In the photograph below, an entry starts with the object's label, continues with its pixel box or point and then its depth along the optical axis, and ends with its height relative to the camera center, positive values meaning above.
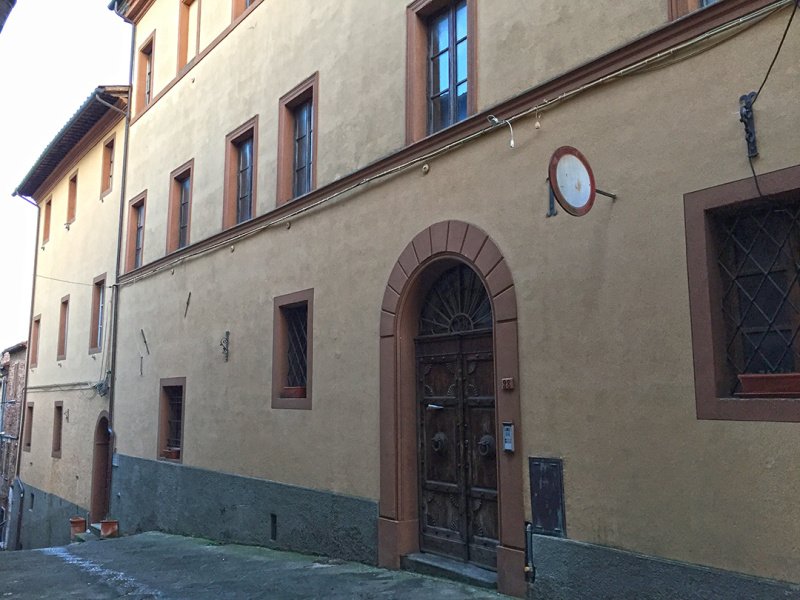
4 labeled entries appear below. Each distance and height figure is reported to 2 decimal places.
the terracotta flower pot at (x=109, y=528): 13.94 -1.98
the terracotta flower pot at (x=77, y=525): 15.77 -2.17
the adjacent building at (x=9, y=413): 25.48 +0.28
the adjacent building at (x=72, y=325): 16.88 +2.42
